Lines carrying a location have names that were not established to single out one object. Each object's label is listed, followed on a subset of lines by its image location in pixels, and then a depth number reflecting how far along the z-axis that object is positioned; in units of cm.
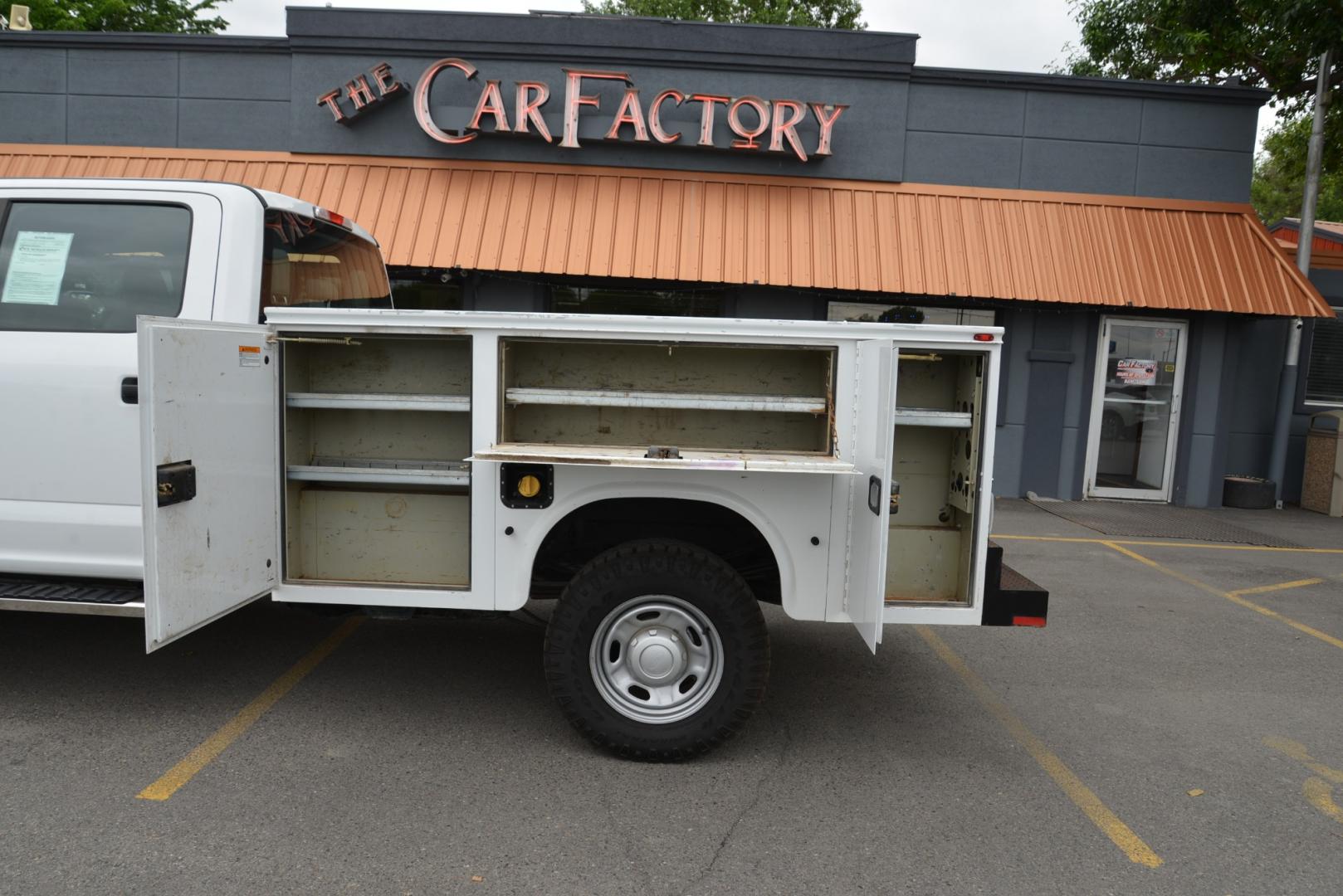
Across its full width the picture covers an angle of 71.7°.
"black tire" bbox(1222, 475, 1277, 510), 1181
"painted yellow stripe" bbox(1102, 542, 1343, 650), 637
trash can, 1162
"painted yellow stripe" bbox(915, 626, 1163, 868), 343
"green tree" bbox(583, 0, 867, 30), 2989
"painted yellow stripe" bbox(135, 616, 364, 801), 358
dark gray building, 1070
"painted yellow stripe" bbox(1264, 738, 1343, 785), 413
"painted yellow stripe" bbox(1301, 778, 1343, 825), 378
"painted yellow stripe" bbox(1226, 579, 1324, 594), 761
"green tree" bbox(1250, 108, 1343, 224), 1515
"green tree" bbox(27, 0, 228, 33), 1833
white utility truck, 372
